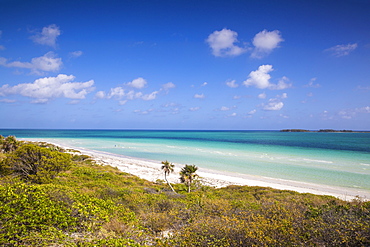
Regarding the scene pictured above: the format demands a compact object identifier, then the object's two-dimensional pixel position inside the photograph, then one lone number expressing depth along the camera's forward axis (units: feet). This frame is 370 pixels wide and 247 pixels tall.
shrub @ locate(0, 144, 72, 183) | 65.87
